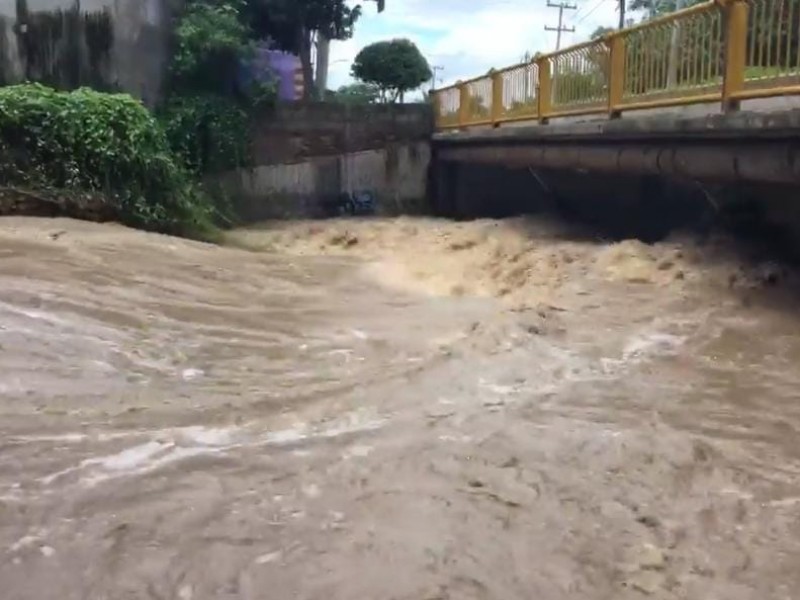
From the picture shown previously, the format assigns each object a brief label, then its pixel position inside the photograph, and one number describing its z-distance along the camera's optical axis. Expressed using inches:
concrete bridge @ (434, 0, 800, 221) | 236.2
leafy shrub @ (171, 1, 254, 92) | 536.1
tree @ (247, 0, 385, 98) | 615.5
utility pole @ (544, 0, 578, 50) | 1430.9
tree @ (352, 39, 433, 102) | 666.8
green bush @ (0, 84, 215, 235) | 380.2
